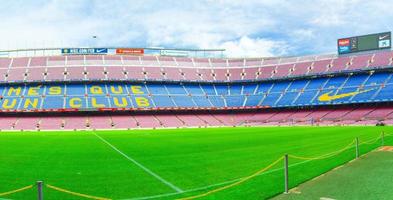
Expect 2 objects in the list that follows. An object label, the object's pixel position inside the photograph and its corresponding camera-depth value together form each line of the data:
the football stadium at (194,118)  11.20
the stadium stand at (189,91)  72.88
